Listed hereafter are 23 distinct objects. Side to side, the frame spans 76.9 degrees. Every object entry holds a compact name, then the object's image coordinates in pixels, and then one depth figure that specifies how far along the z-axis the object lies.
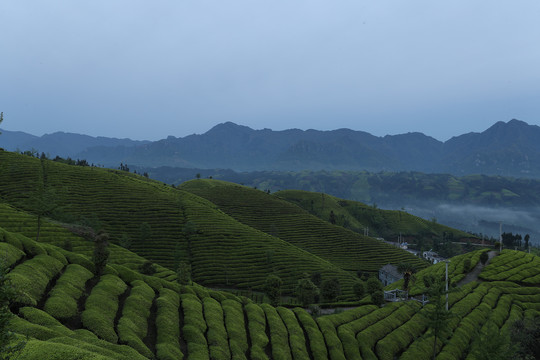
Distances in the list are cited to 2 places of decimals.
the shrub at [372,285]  82.82
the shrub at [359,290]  87.62
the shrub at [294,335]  44.12
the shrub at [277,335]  42.41
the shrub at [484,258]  105.69
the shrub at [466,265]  99.41
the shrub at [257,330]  40.40
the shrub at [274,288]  70.44
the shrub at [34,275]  32.62
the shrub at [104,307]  32.22
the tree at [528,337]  54.38
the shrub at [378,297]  69.31
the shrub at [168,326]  32.91
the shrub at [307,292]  73.75
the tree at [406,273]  74.31
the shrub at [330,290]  77.12
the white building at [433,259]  188.38
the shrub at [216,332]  36.73
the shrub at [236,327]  39.25
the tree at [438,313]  45.12
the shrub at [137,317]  31.78
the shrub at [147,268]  75.30
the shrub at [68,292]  32.91
